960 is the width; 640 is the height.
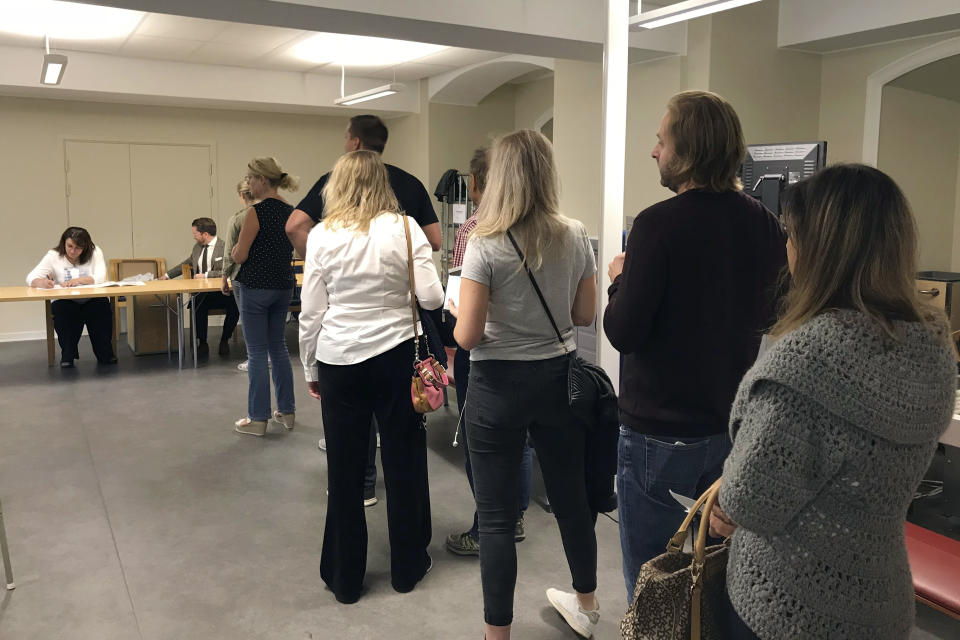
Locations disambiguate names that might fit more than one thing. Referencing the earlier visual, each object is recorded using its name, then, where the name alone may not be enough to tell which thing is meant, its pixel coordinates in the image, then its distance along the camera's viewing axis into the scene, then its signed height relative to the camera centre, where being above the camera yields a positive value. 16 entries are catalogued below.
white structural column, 2.93 +0.40
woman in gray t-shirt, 1.99 -0.31
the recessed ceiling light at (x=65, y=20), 5.69 +1.56
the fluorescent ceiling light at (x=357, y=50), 6.81 +1.61
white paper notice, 8.02 +0.13
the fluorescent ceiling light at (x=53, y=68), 5.77 +1.18
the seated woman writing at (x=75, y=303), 6.48 -0.68
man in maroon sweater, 1.67 -0.17
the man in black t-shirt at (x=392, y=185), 2.97 +0.11
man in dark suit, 7.16 -0.48
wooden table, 5.95 -0.56
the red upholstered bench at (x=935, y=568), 2.17 -0.99
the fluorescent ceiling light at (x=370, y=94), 7.28 +1.30
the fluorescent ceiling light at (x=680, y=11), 3.43 +0.98
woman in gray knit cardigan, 1.04 -0.25
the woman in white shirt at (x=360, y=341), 2.45 -0.37
